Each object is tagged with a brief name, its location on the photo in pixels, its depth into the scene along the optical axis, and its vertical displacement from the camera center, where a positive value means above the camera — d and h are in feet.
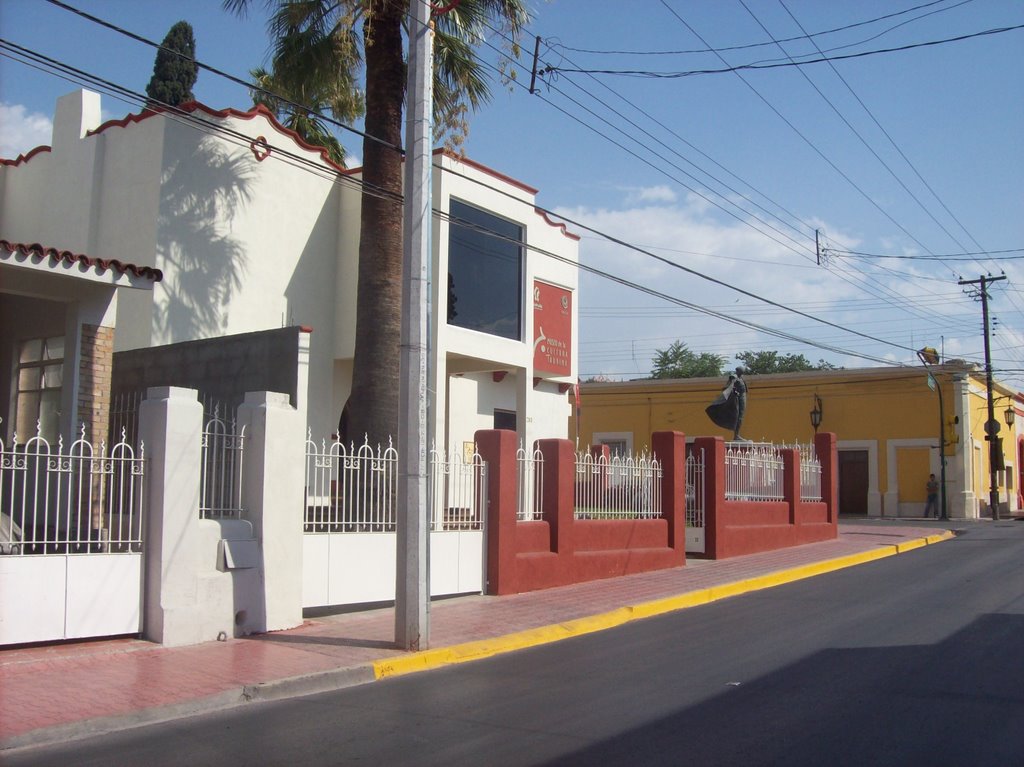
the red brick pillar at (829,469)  79.56 -1.12
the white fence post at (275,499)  33.91 -1.57
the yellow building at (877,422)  119.55 +4.43
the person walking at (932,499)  116.07 -5.20
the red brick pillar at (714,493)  60.54 -2.36
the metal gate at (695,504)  60.80 -3.10
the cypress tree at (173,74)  96.58 +38.24
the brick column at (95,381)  37.19 +2.82
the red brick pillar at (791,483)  72.23 -2.06
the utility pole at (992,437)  119.03 +2.31
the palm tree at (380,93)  43.73 +17.82
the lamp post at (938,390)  116.06 +8.08
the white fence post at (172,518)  31.04 -2.06
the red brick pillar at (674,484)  56.75 -1.69
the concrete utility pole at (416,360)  31.42 +3.10
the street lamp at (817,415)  125.80 +5.21
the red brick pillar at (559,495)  47.06 -1.94
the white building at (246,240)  49.75 +12.21
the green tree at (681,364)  230.07 +21.73
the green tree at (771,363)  238.99 +23.15
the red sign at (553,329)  69.15 +9.11
